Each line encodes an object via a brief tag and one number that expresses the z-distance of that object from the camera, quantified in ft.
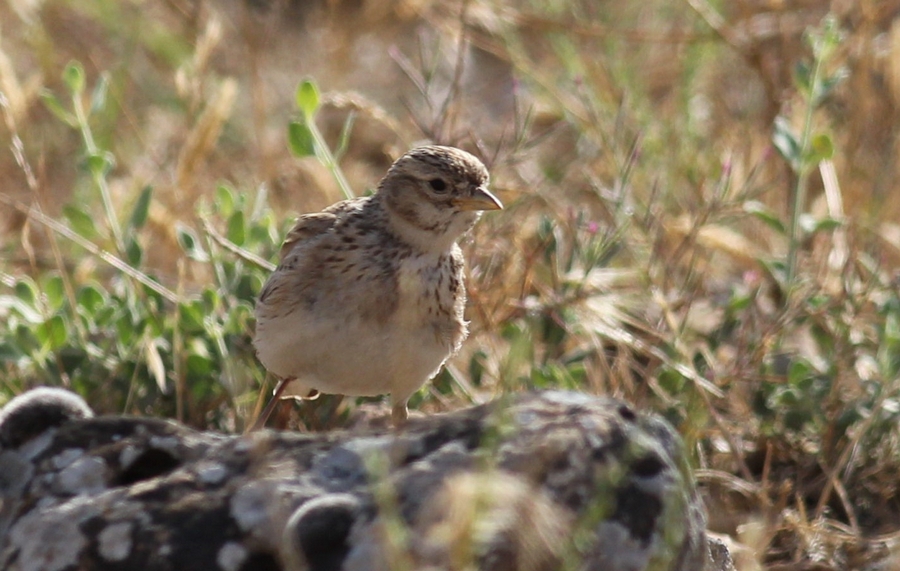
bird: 25.23
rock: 15.60
